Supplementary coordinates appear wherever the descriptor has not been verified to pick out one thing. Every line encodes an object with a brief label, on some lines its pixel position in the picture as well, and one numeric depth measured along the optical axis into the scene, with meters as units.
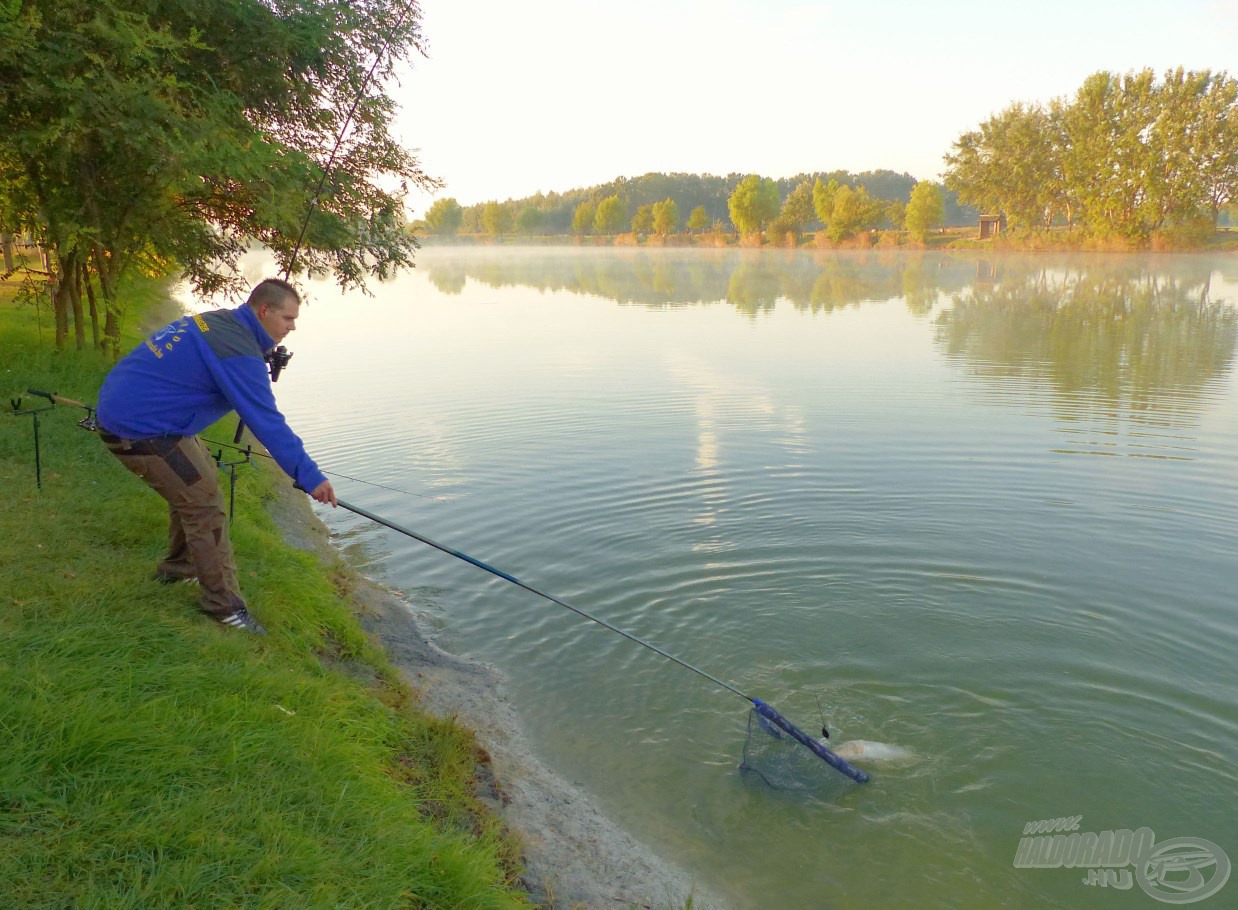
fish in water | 5.73
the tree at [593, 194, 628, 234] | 174.62
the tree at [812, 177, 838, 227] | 114.38
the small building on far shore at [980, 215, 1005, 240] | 96.25
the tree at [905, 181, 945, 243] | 96.62
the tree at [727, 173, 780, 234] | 128.12
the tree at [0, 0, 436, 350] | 9.38
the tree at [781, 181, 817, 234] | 125.06
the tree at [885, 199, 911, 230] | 112.90
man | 4.79
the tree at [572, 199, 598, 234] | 188.88
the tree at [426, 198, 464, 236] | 188.38
